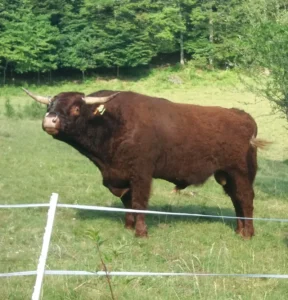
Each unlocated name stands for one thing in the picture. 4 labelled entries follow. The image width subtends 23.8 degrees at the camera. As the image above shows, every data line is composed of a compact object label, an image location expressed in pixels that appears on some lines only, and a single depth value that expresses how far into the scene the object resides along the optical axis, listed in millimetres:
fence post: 4391
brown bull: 10125
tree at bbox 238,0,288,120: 17531
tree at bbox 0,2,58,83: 62594
